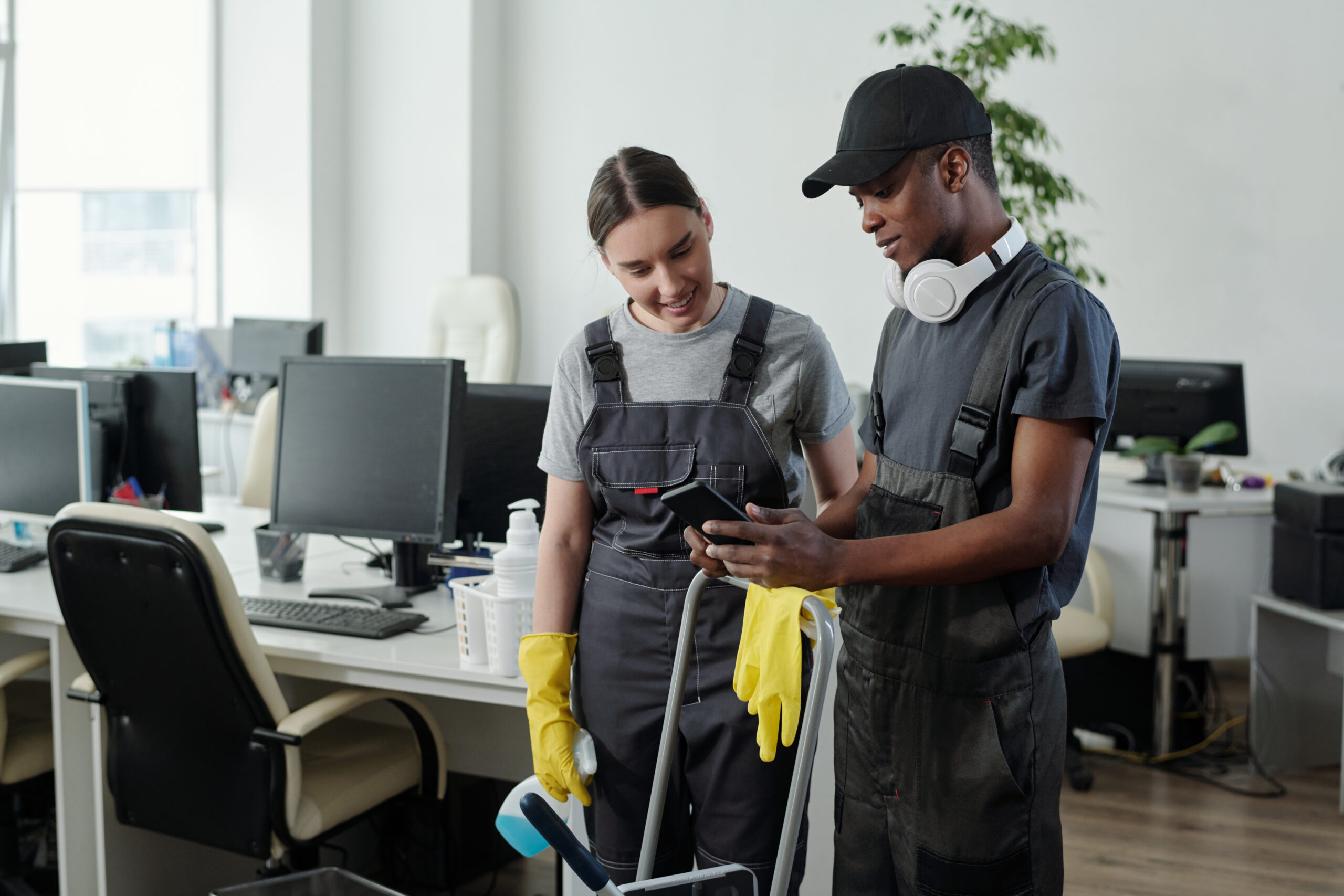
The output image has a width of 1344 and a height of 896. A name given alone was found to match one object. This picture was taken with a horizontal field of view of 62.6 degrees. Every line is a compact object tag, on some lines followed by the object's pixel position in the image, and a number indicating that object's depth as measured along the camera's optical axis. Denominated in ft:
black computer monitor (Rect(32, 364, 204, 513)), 9.16
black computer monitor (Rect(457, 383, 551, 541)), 7.61
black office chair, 5.99
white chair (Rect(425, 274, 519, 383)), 17.06
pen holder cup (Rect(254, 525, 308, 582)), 8.03
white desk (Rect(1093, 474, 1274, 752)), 11.22
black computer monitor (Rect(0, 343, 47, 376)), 10.42
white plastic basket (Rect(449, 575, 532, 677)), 5.90
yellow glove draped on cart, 4.42
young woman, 4.85
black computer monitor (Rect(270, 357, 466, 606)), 7.19
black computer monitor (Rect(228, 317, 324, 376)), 15.64
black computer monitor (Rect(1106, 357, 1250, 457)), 12.12
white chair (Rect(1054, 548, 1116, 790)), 10.05
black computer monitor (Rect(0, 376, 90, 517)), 8.64
